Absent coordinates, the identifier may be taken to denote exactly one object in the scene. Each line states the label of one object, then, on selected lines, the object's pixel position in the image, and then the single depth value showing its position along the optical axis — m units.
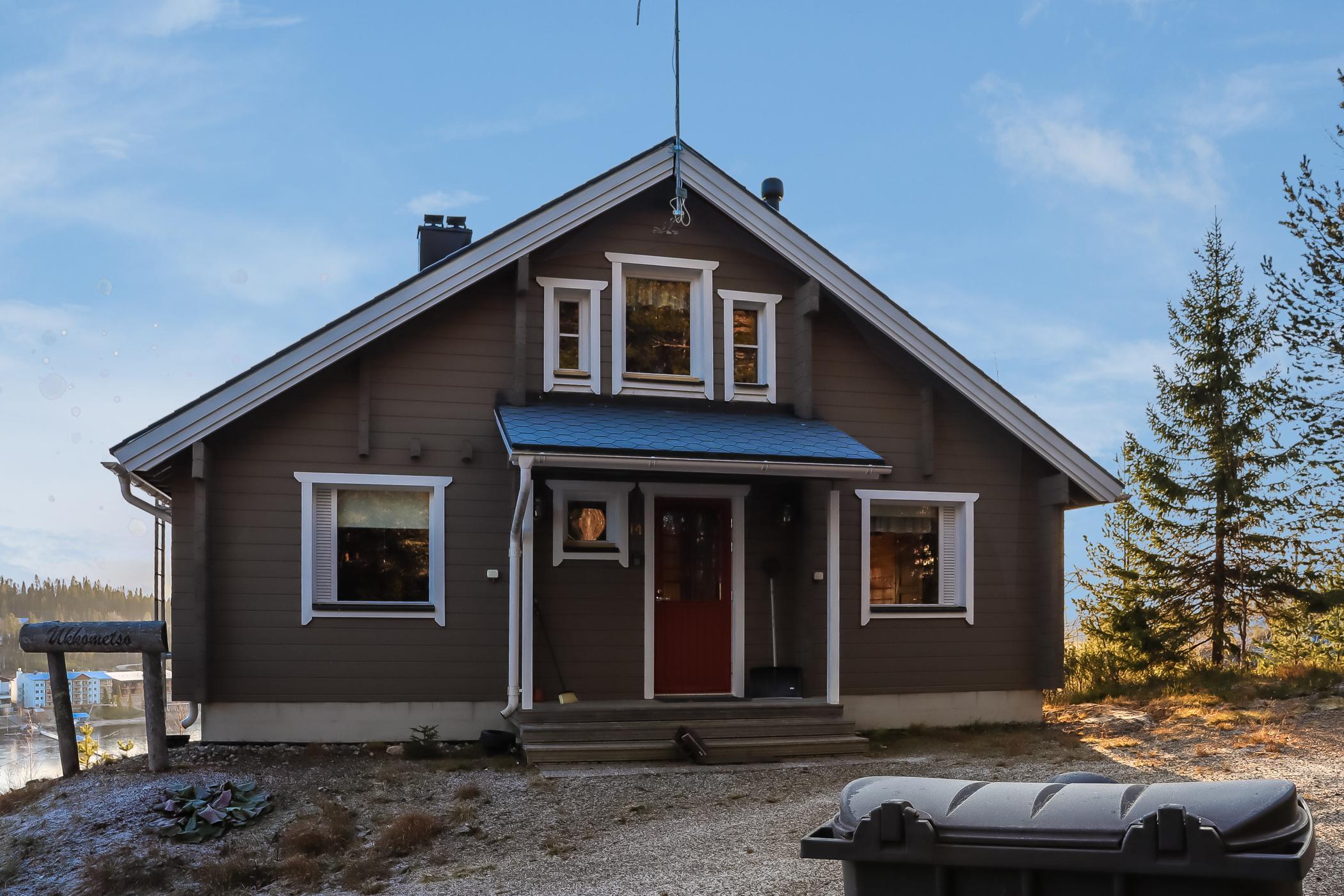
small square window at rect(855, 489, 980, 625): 11.24
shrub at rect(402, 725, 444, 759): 9.42
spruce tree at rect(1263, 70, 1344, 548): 13.60
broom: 10.19
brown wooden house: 9.65
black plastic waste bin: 3.22
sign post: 8.53
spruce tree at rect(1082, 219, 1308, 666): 15.51
